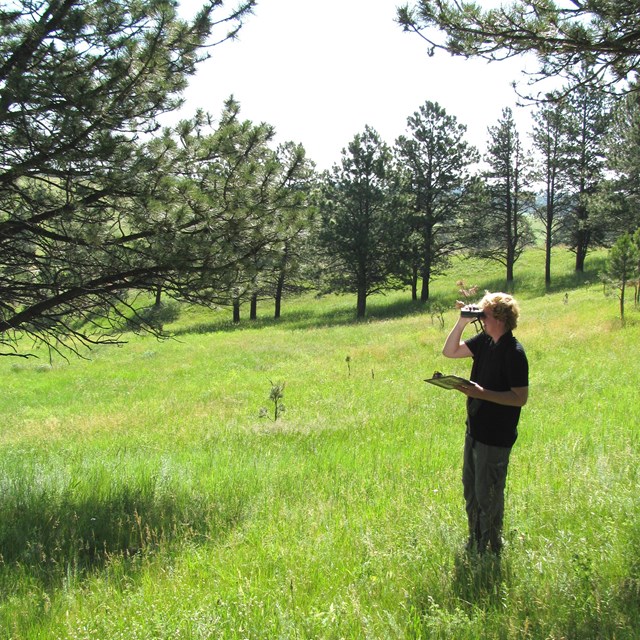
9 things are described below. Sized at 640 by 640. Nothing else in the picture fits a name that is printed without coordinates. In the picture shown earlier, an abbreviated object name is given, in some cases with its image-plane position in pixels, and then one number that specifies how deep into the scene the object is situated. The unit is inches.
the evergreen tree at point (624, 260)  683.4
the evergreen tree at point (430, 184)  1387.8
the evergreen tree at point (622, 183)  882.0
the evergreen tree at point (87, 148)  176.4
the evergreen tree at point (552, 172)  1366.0
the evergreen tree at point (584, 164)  1332.1
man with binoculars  139.7
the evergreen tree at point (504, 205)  1460.4
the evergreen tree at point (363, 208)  1323.8
